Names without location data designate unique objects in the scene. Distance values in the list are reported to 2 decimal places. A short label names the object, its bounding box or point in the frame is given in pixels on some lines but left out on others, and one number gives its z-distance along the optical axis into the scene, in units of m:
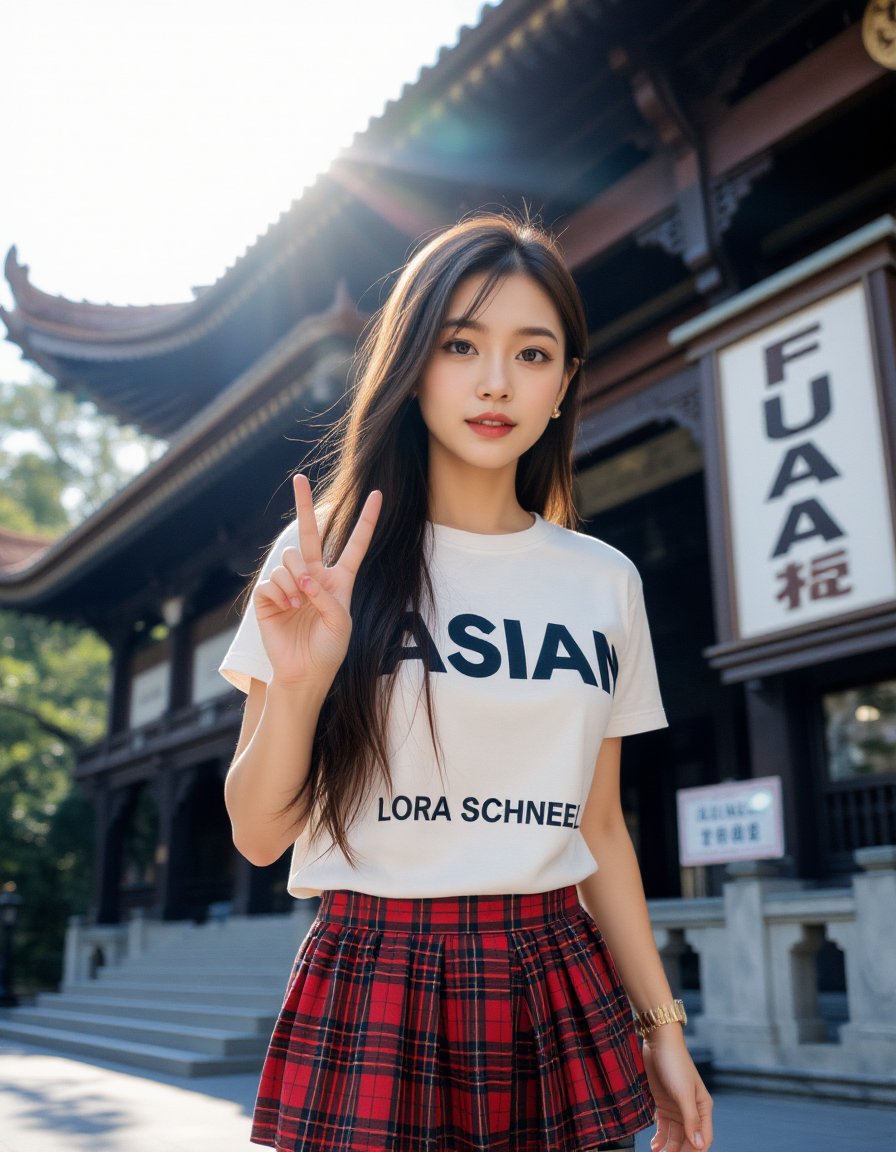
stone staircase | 7.05
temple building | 5.19
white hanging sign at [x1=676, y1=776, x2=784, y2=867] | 5.27
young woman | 1.19
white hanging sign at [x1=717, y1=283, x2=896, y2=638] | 4.93
